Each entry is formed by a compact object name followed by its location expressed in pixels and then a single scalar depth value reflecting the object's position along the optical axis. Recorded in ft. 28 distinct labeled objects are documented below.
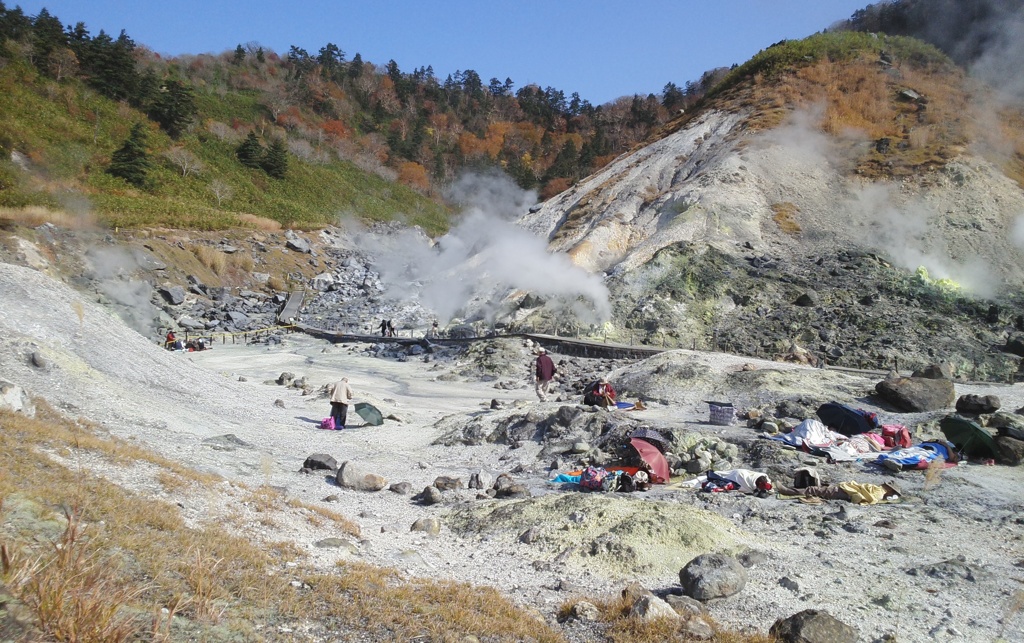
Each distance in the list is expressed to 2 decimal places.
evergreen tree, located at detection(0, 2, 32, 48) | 155.46
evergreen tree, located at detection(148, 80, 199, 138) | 160.04
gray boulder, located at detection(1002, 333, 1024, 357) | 63.98
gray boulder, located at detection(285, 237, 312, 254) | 139.95
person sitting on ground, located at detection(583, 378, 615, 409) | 44.04
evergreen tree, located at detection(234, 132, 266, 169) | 173.68
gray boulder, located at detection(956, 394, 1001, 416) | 39.01
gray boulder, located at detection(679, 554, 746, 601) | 17.39
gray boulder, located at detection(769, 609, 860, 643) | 14.88
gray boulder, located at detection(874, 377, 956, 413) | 41.70
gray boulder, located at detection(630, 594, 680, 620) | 15.42
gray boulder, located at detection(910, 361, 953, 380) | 47.68
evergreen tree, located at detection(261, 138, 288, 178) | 176.45
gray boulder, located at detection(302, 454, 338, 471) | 30.78
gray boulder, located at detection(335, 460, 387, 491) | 28.71
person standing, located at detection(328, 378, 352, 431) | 42.11
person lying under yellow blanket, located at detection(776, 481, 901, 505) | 25.94
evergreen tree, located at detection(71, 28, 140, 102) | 158.30
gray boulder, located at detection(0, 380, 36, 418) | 24.17
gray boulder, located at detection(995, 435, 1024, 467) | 30.76
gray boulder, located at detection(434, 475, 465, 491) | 29.35
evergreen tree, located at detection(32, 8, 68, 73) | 150.82
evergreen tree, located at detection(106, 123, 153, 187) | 130.93
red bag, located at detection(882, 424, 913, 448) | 34.12
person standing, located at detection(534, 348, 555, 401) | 49.29
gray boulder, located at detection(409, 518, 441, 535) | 23.18
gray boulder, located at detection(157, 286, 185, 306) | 97.45
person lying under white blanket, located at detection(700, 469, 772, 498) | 27.59
